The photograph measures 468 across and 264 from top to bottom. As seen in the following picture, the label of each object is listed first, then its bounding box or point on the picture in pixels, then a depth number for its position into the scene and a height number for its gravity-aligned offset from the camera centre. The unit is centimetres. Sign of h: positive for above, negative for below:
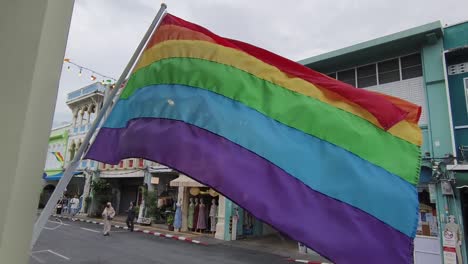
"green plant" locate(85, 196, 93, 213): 2600 +16
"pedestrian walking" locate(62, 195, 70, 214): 2860 -28
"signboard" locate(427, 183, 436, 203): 1131 +86
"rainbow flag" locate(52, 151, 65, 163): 3262 +432
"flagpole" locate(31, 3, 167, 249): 211 +44
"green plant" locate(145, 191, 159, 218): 2106 +15
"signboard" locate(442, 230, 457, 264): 997 -81
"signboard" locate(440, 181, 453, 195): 1090 +97
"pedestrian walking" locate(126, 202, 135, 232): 1847 -68
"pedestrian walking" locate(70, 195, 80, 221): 2688 -23
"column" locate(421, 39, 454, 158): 1159 +404
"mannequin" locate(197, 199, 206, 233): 1858 -56
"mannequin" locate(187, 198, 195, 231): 1898 -44
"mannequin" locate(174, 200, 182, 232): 1883 -57
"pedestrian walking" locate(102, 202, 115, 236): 1558 -65
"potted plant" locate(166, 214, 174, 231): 1929 -85
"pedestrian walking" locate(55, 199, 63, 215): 2744 -61
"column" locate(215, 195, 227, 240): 1709 -52
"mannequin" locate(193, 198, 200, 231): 1897 -47
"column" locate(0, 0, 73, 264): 121 +35
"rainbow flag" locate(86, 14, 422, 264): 214 +52
